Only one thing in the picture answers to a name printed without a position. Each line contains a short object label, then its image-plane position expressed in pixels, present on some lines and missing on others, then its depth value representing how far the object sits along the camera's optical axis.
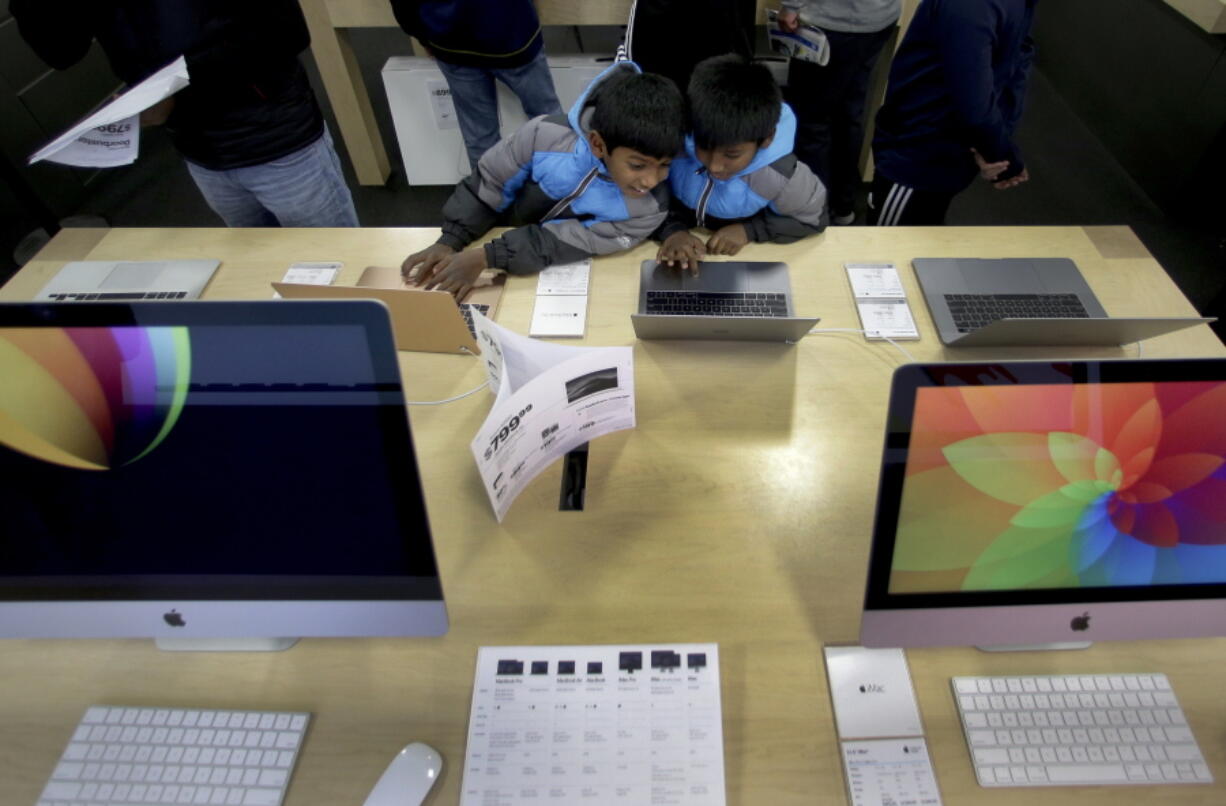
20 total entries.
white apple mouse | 0.71
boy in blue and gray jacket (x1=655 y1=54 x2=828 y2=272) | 1.31
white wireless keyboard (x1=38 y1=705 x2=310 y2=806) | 0.70
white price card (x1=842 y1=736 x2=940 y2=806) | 0.71
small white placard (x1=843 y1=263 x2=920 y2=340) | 1.23
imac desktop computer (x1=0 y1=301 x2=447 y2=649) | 0.62
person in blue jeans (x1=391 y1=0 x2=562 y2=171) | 1.98
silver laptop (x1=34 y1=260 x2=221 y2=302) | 1.33
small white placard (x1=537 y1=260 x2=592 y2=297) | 1.33
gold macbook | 1.04
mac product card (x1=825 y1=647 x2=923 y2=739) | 0.76
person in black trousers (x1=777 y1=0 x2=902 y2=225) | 2.11
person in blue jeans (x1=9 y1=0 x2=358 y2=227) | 1.38
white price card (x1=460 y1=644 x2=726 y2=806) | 0.71
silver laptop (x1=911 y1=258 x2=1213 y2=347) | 1.11
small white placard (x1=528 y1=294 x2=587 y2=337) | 1.26
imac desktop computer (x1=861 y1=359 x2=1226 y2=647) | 0.62
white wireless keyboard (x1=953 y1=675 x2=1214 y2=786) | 0.71
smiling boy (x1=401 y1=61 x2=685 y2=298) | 1.29
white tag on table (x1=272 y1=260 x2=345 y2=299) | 1.37
